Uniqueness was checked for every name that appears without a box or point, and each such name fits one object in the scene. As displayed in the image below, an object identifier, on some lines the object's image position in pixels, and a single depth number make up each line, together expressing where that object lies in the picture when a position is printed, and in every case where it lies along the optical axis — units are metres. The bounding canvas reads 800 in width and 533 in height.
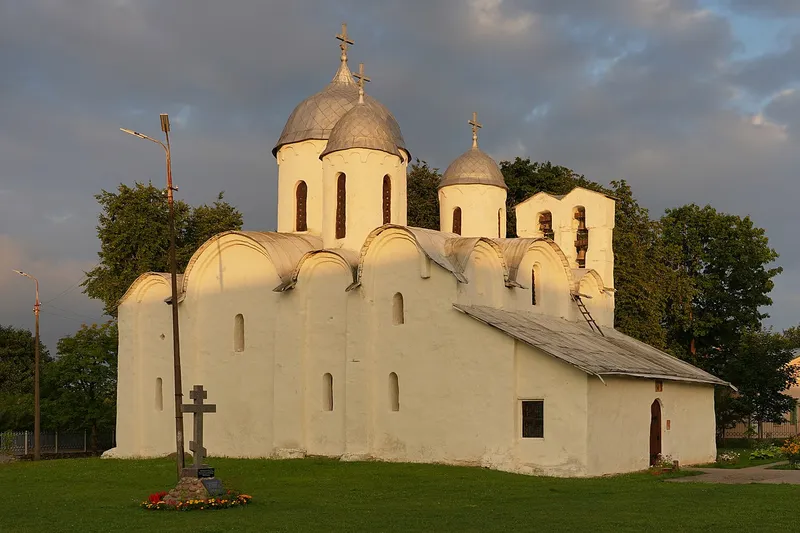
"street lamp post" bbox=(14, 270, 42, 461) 32.22
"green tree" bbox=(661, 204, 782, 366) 40.28
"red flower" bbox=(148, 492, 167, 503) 15.99
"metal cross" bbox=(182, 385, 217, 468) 16.42
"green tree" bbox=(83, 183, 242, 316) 38.47
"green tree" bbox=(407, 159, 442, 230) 43.31
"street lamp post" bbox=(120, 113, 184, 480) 18.17
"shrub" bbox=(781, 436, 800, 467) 24.17
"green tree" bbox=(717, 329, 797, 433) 39.25
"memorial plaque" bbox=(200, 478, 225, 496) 16.19
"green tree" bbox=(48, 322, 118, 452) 40.22
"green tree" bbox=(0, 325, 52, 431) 46.04
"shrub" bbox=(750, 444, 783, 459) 28.00
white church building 22.55
